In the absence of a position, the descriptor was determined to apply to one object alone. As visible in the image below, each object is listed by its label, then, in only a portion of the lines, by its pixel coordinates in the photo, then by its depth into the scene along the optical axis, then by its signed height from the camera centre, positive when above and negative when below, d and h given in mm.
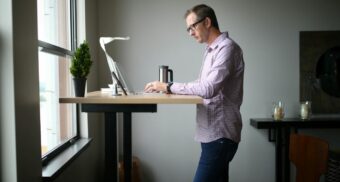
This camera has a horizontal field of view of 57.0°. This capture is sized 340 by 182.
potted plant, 1535 +91
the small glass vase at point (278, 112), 2996 -279
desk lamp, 1486 +72
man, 1541 -100
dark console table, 2852 -441
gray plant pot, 1523 -12
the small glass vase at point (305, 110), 2985 -261
